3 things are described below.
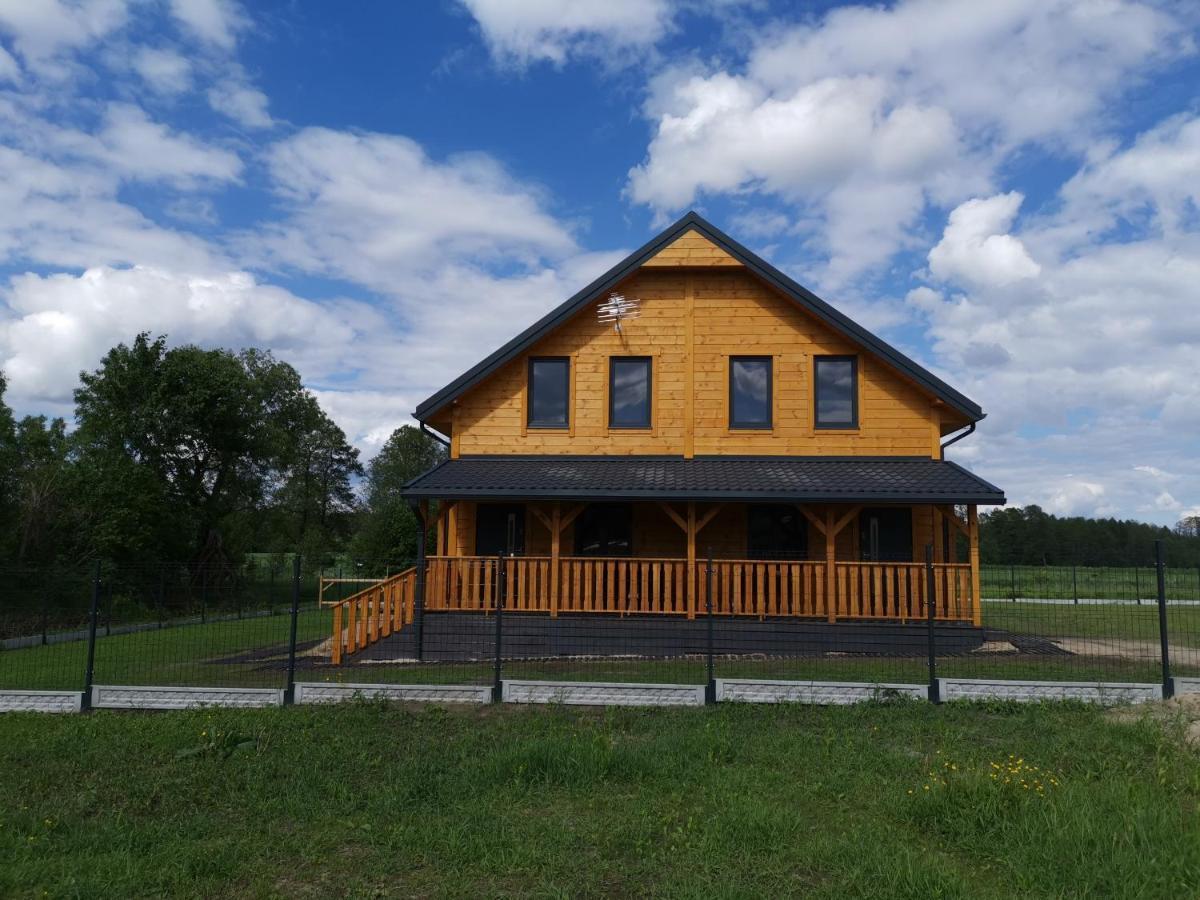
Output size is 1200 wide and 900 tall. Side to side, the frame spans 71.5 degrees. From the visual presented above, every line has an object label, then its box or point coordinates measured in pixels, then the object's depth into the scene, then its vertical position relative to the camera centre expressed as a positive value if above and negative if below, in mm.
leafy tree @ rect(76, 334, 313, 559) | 33634 +5268
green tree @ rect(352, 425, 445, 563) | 58797 +6498
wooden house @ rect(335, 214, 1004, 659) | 14789 +2449
